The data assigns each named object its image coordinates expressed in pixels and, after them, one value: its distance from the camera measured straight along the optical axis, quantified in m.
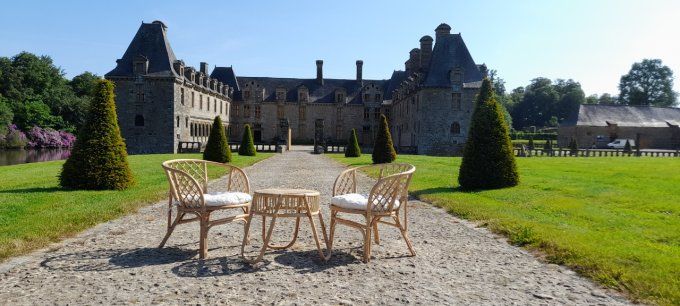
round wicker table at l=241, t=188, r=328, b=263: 4.89
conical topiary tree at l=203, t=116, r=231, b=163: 21.27
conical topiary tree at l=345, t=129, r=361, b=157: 29.11
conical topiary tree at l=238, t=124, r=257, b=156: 29.67
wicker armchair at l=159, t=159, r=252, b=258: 4.97
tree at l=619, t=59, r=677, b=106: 72.44
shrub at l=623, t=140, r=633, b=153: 36.00
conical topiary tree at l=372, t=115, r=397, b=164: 22.03
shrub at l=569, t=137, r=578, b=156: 34.53
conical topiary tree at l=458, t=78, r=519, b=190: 11.41
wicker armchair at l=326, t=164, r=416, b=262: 4.93
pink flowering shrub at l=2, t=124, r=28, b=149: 42.91
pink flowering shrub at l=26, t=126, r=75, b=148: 46.09
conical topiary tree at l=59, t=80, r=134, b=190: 10.52
